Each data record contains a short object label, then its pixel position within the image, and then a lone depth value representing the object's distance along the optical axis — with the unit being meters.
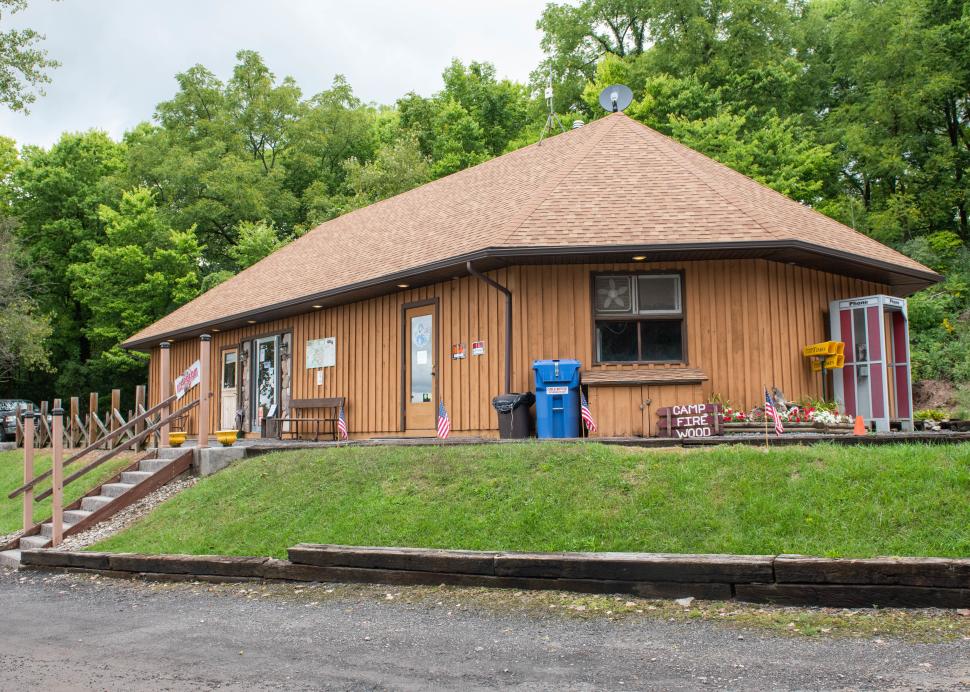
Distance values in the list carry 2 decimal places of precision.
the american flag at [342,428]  15.33
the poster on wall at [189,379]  11.52
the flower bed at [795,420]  11.14
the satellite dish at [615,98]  17.03
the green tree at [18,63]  22.92
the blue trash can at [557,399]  11.52
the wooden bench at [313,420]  15.58
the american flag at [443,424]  12.25
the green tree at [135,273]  32.00
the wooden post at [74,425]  19.36
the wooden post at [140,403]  16.92
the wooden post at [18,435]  21.70
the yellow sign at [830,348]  12.41
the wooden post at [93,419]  18.08
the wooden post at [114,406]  17.51
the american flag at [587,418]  11.28
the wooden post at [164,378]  12.08
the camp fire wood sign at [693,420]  11.05
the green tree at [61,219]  36.50
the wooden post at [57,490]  10.48
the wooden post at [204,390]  11.59
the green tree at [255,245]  29.78
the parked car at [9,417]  24.02
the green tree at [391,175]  31.17
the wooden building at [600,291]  11.89
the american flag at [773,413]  9.65
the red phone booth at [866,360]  12.52
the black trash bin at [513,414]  11.77
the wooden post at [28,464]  10.95
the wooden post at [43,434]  21.03
